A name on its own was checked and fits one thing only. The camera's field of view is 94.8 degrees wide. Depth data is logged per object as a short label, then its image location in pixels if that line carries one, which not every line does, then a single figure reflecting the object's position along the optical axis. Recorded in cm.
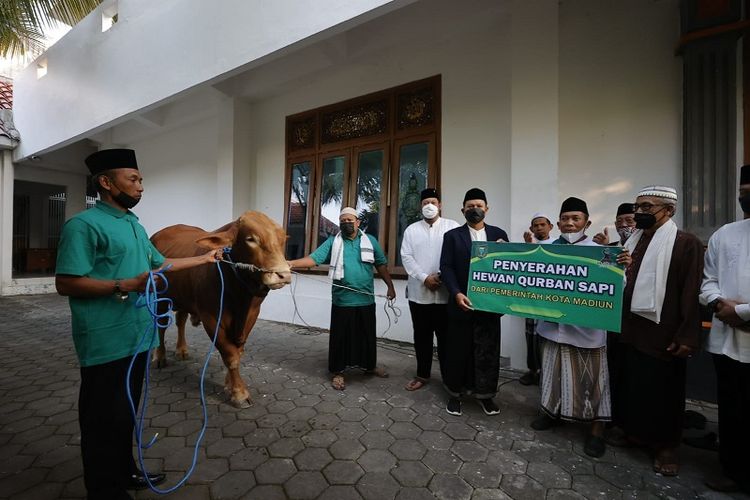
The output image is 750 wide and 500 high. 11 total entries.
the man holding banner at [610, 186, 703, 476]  224
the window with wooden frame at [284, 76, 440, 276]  527
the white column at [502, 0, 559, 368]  397
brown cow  261
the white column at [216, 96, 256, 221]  690
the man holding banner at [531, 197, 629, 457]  254
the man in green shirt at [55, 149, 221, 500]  168
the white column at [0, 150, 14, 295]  954
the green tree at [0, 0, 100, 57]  676
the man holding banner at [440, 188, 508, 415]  302
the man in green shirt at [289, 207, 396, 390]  368
